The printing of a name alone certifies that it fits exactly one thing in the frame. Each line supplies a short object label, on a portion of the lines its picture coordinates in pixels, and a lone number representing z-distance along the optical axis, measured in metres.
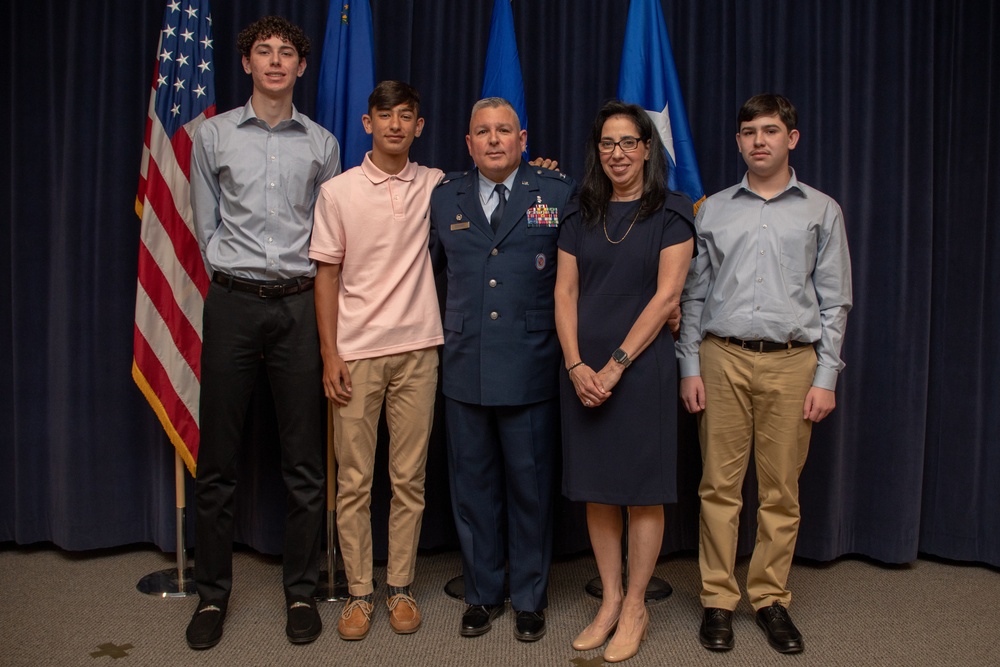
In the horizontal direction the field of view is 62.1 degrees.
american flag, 3.03
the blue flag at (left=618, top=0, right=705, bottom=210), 3.12
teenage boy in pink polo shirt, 2.65
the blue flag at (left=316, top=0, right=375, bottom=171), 3.06
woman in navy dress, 2.47
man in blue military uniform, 2.60
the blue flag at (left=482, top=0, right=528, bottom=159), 3.14
